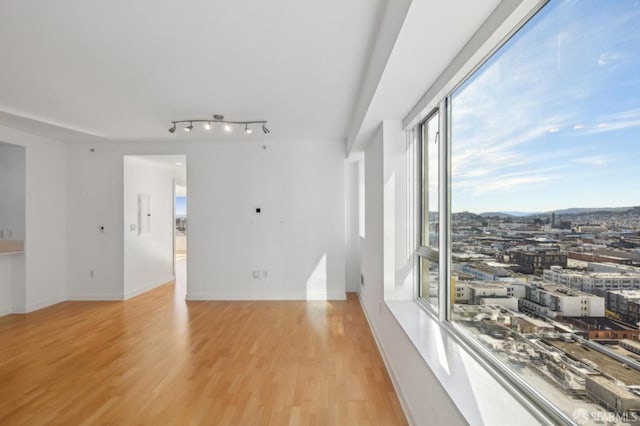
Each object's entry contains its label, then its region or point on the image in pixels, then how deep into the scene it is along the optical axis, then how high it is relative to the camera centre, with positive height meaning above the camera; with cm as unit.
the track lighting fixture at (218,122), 419 +120
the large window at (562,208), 91 +1
